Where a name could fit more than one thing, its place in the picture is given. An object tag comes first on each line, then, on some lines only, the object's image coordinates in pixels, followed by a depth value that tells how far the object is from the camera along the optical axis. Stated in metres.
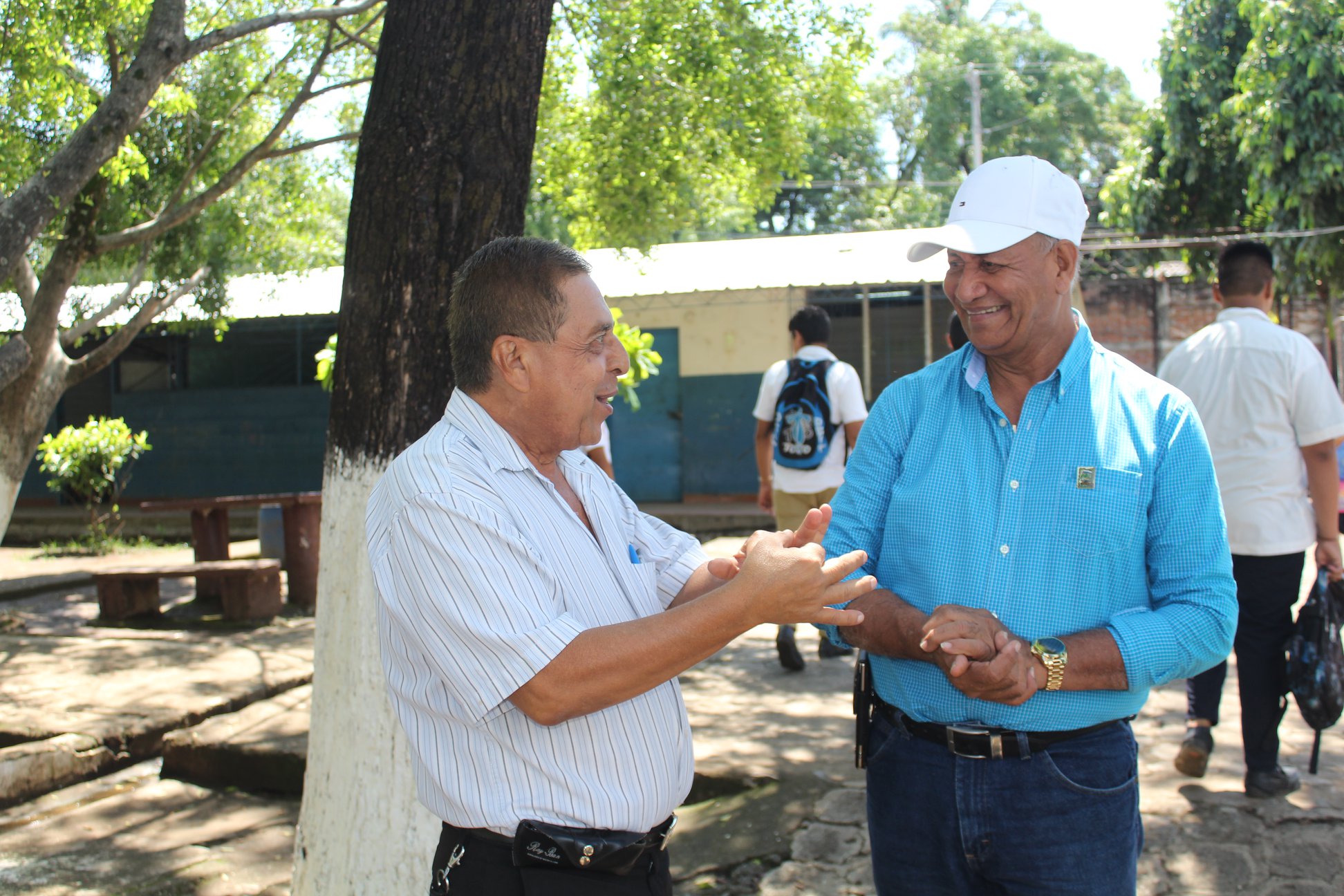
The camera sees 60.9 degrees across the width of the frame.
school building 15.81
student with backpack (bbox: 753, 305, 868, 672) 6.37
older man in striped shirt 1.66
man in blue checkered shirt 2.00
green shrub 12.91
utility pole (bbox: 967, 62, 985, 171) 26.72
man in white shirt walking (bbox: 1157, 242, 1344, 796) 4.10
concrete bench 8.56
